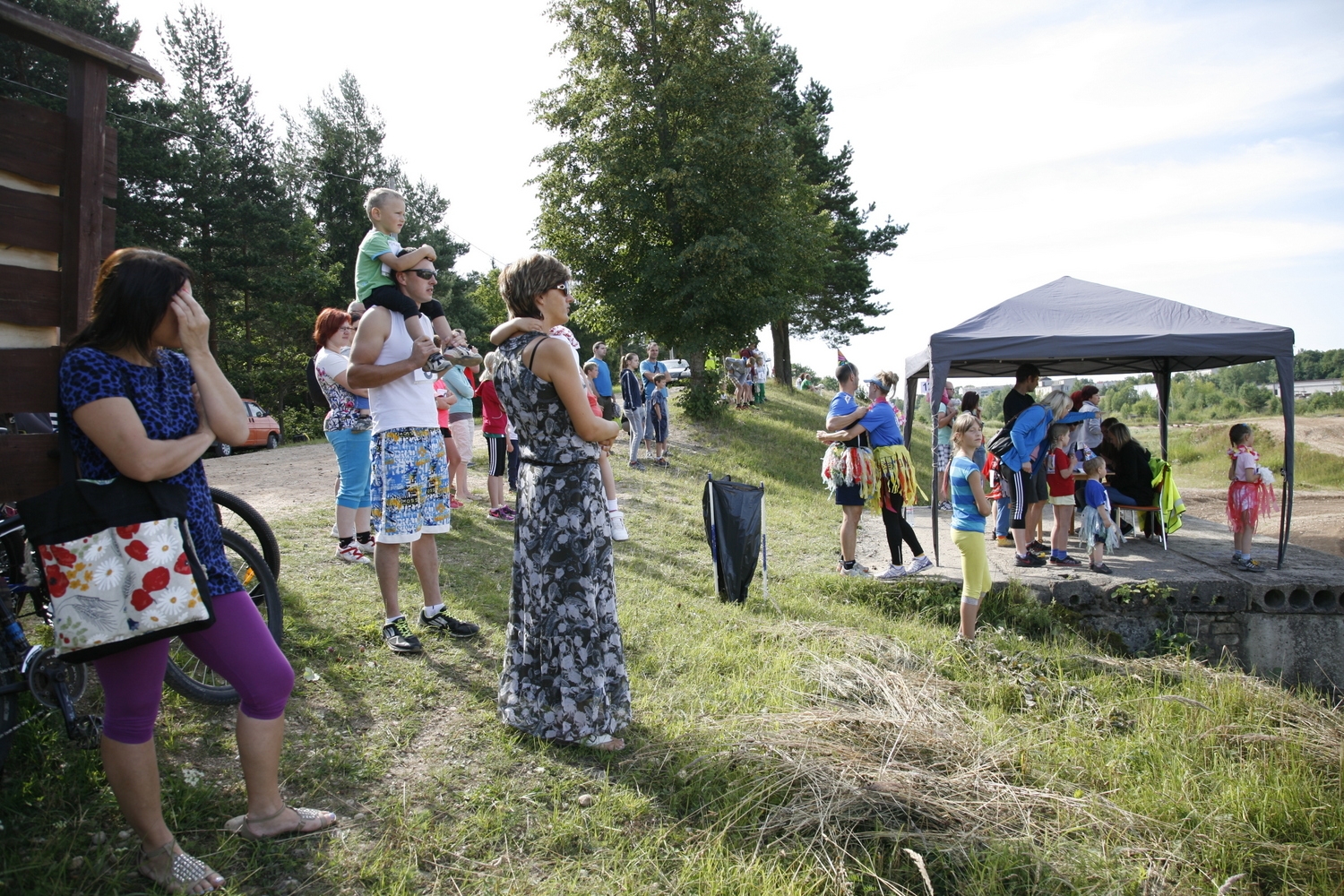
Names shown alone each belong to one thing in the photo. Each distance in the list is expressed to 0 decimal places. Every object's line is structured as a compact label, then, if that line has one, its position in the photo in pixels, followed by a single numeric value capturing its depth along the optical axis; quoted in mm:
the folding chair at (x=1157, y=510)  8193
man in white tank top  3658
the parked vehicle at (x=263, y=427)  18938
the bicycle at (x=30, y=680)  2490
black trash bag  6051
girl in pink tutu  7199
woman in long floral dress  3043
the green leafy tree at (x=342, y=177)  31281
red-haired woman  5184
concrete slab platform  6797
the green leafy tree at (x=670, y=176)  17484
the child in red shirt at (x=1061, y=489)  7340
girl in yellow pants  4977
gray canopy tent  7316
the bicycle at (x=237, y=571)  2836
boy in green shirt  3715
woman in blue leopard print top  2002
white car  34125
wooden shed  2521
